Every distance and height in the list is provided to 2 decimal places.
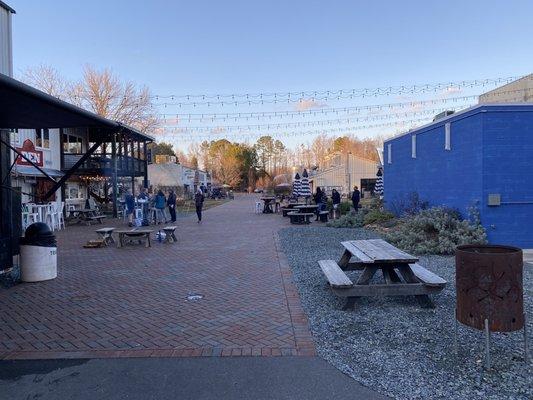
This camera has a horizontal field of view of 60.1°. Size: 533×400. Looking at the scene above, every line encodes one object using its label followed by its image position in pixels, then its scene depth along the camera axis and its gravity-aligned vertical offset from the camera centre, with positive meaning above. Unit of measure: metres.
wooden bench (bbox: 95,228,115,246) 13.39 -1.24
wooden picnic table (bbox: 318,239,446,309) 5.91 -1.22
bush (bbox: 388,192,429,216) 14.69 -0.61
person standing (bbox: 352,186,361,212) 22.97 -0.55
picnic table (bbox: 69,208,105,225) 21.25 -1.14
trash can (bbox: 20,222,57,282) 8.04 -1.09
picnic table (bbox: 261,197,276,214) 29.28 -1.07
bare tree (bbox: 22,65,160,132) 39.97 +7.91
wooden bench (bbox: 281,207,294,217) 24.71 -1.17
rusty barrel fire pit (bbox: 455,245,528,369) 4.09 -0.95
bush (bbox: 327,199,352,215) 23.88 -1.04
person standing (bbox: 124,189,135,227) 21.34 -0.56
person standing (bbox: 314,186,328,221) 25.26 -0.54
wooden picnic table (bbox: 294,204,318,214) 21.60 -0.93
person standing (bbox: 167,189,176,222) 22.03 -0.63
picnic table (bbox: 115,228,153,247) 13.03 -1.26
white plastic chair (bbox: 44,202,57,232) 17.83 -0.90
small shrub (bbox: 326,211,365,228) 18.08 -1.34
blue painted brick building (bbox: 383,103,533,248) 10.41 +0.41
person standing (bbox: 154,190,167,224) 21.03 -0.59
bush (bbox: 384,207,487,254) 10.41 -1.11
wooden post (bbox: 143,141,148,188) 29.11 +1.64
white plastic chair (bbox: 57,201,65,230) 18.83 -1.11
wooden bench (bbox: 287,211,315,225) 20.50 -1.31
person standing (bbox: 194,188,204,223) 22.11 -0.65
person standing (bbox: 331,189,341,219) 23.40 -0.61
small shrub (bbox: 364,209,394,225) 17.22 -1.11
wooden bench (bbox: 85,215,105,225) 21.15 -1.25
